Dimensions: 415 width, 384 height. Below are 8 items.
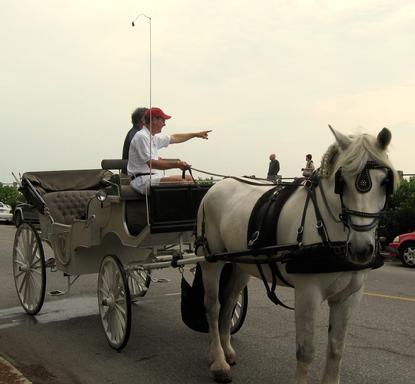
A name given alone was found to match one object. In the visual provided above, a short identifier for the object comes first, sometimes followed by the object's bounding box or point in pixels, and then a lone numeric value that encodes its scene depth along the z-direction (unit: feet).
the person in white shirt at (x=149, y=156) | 18.73
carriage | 18.30
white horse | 10.77
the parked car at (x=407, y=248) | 38.58
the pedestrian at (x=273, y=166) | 61.67
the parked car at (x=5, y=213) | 86.68
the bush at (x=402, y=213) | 45.01
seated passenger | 21.12
